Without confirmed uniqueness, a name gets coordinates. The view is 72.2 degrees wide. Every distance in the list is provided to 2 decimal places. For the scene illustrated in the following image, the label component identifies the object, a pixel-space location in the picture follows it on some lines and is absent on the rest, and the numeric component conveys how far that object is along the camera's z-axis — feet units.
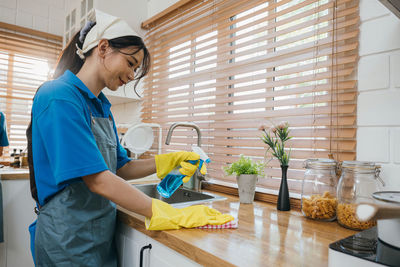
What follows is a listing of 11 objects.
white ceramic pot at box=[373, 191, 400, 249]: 1.67
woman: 2.69
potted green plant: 4.17
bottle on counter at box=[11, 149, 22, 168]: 8.90
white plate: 6.42
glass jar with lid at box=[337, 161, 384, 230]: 2.91
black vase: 3.81
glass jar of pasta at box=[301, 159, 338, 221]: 3.27
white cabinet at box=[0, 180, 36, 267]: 5.95
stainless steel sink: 4.73
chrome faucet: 5.15
